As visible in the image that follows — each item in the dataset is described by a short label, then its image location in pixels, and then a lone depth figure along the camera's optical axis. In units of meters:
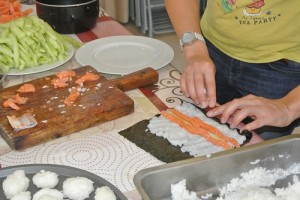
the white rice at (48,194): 1.00
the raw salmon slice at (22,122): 1.25
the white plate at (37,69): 1.59
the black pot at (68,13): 1.79
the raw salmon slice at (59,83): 1.44
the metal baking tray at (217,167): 0.98
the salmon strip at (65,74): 1.47
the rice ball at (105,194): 0.98
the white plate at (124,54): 1.62
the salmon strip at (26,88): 1.41
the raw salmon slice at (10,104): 1.34
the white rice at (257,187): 1.01
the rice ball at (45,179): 1.03
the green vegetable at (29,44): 1.62
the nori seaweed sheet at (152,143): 1.20
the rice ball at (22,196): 1.00
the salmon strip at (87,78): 1.46
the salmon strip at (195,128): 1.22
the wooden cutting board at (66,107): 1.25
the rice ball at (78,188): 1.00
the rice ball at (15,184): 1.01
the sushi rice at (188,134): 1.21
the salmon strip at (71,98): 1.36
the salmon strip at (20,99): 1.36
